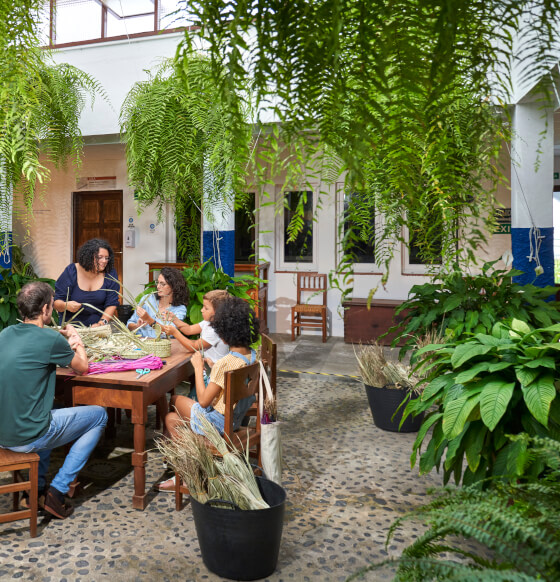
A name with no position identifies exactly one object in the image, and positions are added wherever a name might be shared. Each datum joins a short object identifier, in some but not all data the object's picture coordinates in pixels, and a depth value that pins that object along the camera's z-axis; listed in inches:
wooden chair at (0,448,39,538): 91.1
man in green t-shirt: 91.0
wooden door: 323.3
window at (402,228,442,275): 299.0
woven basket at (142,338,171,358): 122.4
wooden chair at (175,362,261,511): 91.6
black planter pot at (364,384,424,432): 149.2
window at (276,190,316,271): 309.7
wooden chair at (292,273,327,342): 295.6
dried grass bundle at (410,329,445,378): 145.1
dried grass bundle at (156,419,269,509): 80.5
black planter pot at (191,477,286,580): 78.4
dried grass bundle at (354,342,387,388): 152.1
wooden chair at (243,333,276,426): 110.6
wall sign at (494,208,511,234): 273.9
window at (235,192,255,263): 320.3
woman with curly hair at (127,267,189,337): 149.2
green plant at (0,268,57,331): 180.4
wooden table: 102.8
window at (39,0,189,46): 203.9
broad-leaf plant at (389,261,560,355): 146.7
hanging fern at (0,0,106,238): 35.6
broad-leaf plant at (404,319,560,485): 76.8
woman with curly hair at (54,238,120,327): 152.6
